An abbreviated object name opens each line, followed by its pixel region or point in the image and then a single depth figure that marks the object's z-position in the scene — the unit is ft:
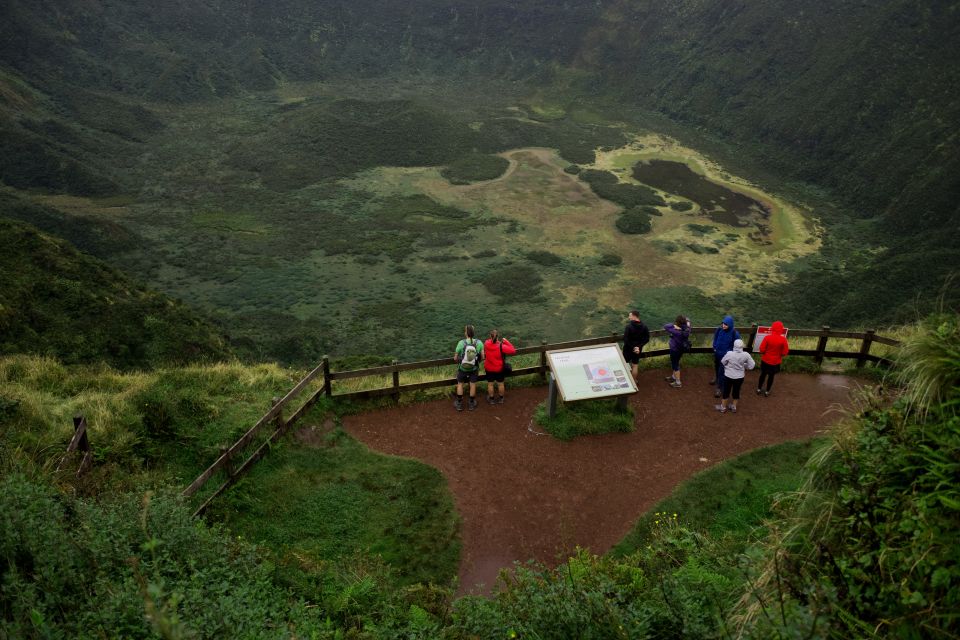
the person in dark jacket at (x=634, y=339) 40.68
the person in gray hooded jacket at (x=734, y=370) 37.32
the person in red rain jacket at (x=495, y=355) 38.55
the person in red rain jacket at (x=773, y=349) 38.70
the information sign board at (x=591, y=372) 37.04
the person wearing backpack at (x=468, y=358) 38.06
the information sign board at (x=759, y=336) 44.29
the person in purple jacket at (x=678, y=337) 40.52
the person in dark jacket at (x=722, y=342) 38.68
